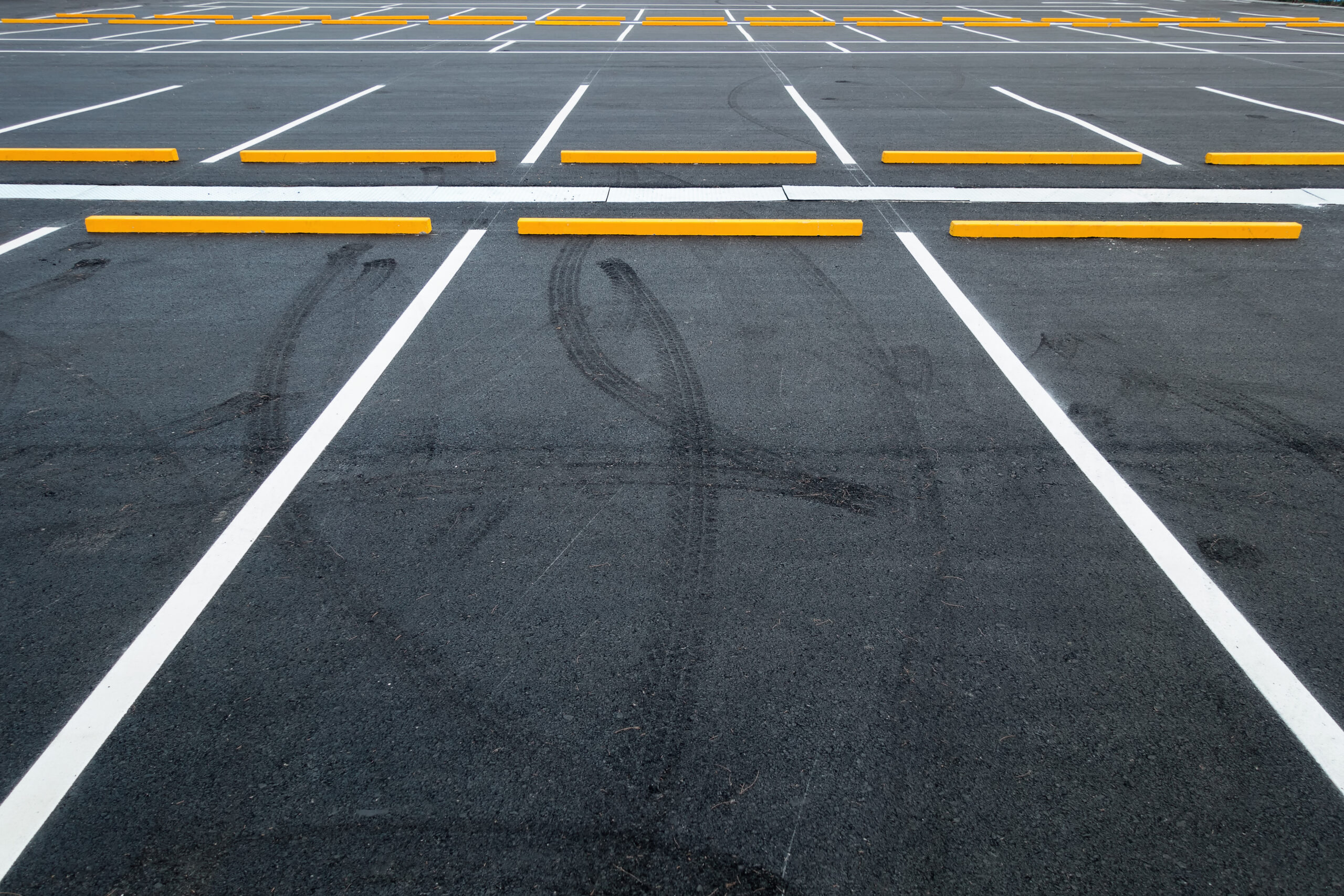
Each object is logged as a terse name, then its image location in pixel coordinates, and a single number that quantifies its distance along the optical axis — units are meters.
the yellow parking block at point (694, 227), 7.23
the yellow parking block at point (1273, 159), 9.22
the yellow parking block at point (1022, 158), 9.22
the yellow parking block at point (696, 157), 9.24
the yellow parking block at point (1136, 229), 7.13
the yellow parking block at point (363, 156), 9.23
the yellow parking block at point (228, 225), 7.29
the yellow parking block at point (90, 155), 9.19
